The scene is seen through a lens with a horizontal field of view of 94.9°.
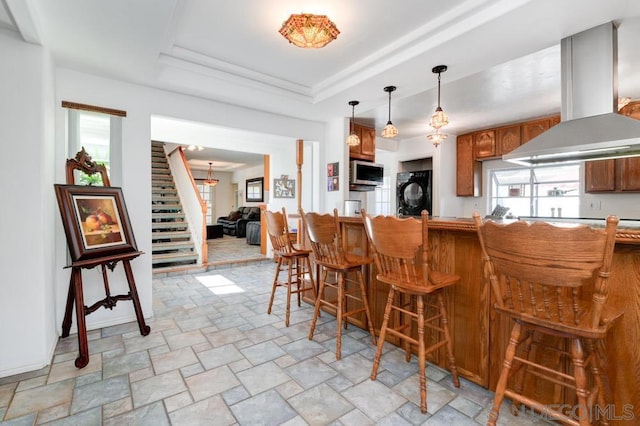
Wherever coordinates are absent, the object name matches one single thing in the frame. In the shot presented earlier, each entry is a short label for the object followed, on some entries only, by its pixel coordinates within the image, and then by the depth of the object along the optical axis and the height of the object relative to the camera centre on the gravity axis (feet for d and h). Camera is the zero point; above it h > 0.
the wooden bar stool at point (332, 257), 7.64 -1.26
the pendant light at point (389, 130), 10.28 +2.89
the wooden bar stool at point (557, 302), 3.53 -1.37
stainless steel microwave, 14.78 +2.03
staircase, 17.49 -0.68
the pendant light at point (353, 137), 11.59 +2.95
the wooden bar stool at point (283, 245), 9.83 -1.15
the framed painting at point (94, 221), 7.43 -0.22
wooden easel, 7.00 -1.93
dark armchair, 31.58 -0.88
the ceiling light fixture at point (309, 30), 6.17 +3.93
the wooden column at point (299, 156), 14.97 +2.93
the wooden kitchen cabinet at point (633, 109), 11.60 +4.05
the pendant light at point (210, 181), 35.24 +3.81
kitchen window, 14.84 +1.16
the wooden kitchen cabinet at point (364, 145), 15.12 +3.57
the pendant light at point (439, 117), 8.68 +2.86
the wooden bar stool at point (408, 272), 5.57 -1.27
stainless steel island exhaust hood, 6.36 +2.51
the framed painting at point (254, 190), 34.20 +2.68
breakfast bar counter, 4.49 -2.00
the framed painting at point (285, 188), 20.83 +1.72
